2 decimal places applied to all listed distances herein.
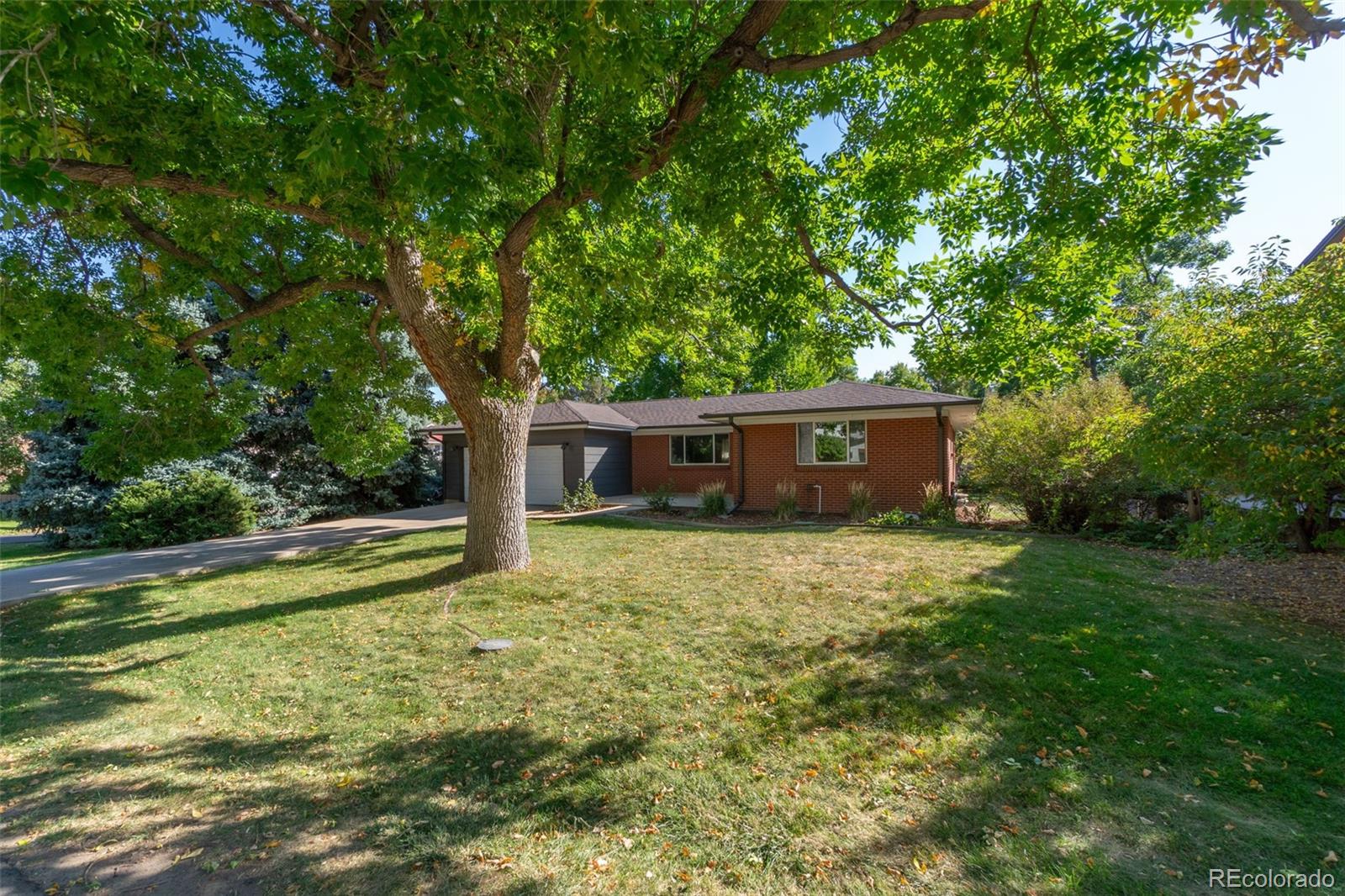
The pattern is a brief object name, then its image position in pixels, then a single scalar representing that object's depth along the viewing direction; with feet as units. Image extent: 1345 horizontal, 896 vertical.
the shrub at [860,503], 45.24
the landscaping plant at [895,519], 42.60
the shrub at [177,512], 42.42
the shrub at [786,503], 48.19
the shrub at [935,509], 41.96
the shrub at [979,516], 42.34
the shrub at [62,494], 43.88
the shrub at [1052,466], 35.45
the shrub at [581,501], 55.83
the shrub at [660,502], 52.34
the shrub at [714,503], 50.26
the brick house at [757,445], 48.32
